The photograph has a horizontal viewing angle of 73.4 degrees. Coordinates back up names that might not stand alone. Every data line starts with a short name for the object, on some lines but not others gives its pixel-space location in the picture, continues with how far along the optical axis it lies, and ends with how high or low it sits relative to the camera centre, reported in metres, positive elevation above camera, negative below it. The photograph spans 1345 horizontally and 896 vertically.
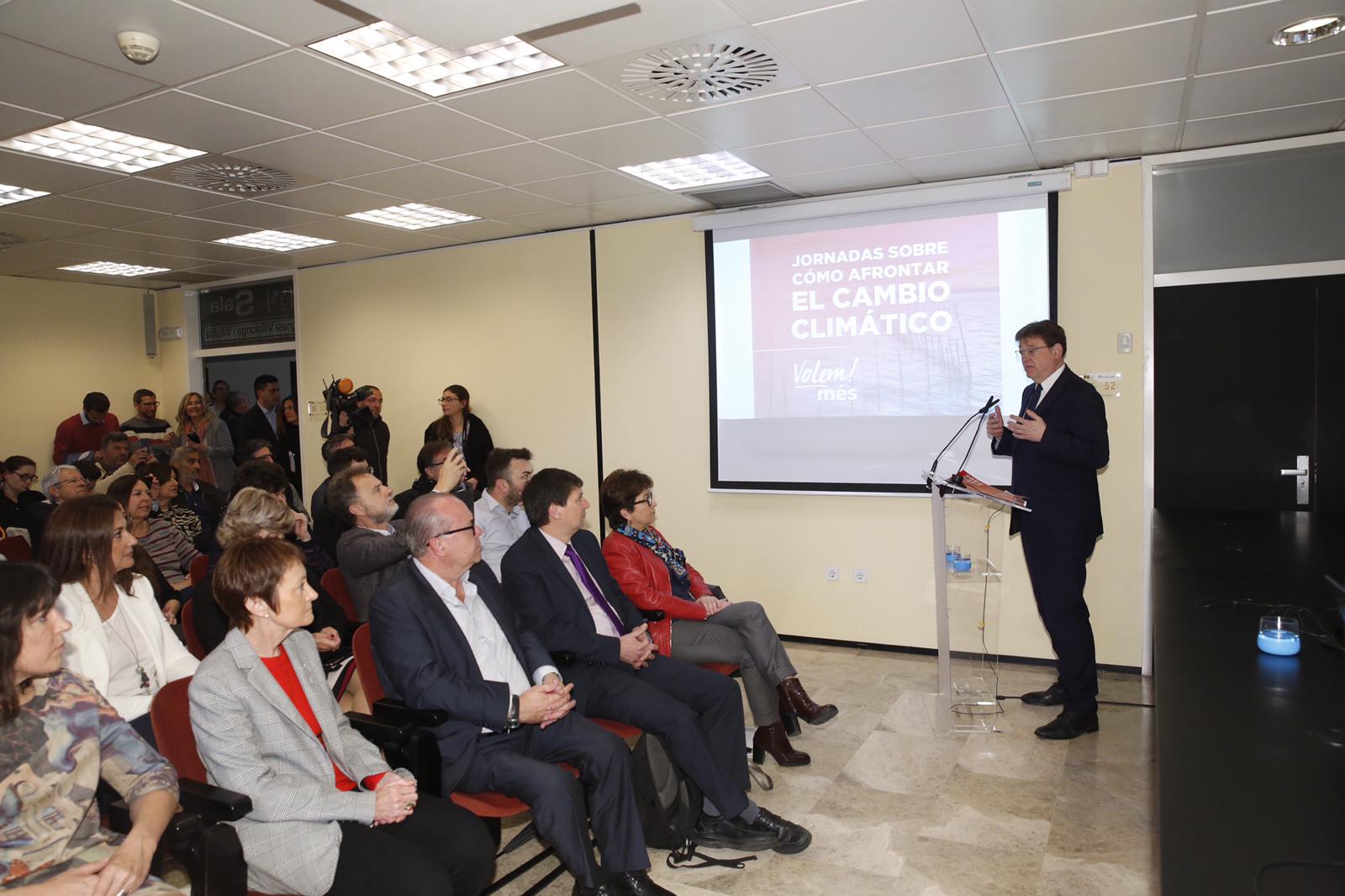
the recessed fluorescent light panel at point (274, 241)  6.56 +1.36
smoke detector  3.02 +1.29
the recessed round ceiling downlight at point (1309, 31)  3.24 +1.35
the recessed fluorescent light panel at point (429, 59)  3.26 +1.37
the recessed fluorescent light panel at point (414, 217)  5.96 +1.38
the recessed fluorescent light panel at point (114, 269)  7.55 +1.35
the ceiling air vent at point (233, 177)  4.73 +1.34
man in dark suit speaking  4.05 -0.44
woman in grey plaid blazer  2.05 -0.84
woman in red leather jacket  3.78 -0.89
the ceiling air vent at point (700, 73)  3.42 +1.36
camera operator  7.11 -0.03
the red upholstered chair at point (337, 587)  3.76 -0.69
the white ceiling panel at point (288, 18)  2.86 +1.33
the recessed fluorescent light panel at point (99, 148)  4.17 +1.35
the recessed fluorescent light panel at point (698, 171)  4.99 +1.39
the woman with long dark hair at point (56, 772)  1.71 -0.69
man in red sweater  7.80 -0.05
